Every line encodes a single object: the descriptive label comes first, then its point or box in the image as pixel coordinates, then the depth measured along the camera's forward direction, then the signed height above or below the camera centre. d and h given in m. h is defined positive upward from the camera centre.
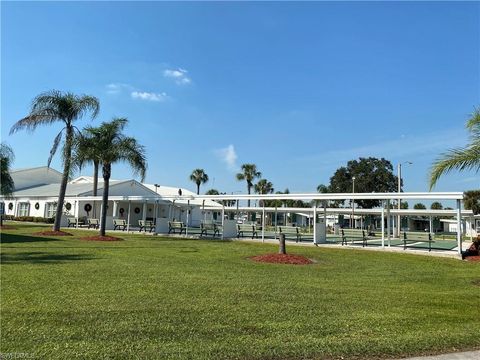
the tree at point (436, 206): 89.28 +7.18
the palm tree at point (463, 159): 11.36 +2.15
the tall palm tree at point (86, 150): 23.22 +4.22
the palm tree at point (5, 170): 30.77 +4.08
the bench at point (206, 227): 27.85 +0.45
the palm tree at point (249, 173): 77.12 +10.81
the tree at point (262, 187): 80.44 +8.81
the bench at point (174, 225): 28.03 +0.51
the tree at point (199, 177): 79.88 +10.29
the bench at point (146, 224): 30.18 +0.55
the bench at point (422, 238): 19.28 +0.11
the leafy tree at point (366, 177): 70.25 +10.07
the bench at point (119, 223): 31.41 +0.59
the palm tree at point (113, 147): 23.25 +4.45
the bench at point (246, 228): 27.45 +0.48
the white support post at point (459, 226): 17.20 +0.62
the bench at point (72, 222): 34.82 +0.63
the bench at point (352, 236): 22.51 +0.12
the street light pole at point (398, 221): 36.31 +1.54
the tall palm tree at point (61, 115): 24.34 +6.37
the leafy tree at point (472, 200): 50.61 +4.87
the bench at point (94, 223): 32.51 +0.56
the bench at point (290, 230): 25.10 +0.39
